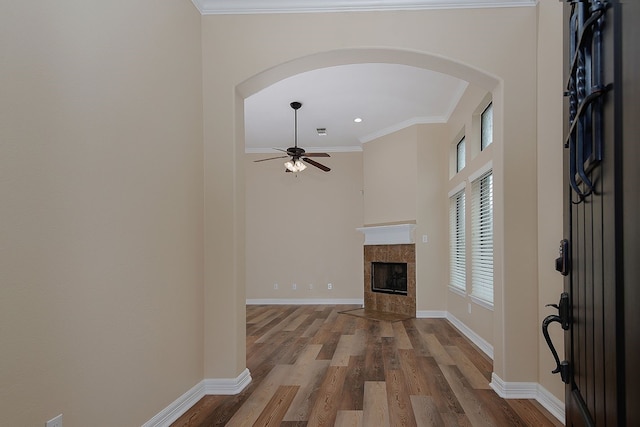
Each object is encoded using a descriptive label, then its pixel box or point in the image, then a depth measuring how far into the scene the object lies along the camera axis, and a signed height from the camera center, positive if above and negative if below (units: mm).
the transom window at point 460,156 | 6344 +1007
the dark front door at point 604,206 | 874 +35
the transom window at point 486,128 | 5012 +1130
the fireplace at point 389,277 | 7391 -1014
